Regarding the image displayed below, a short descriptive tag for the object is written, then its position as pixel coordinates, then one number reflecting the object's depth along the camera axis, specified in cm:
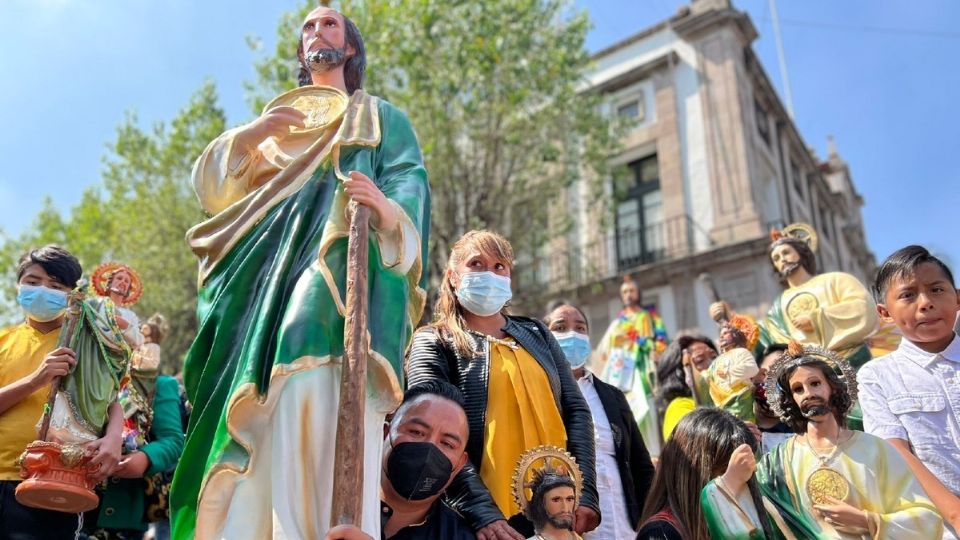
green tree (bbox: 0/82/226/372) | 1722
